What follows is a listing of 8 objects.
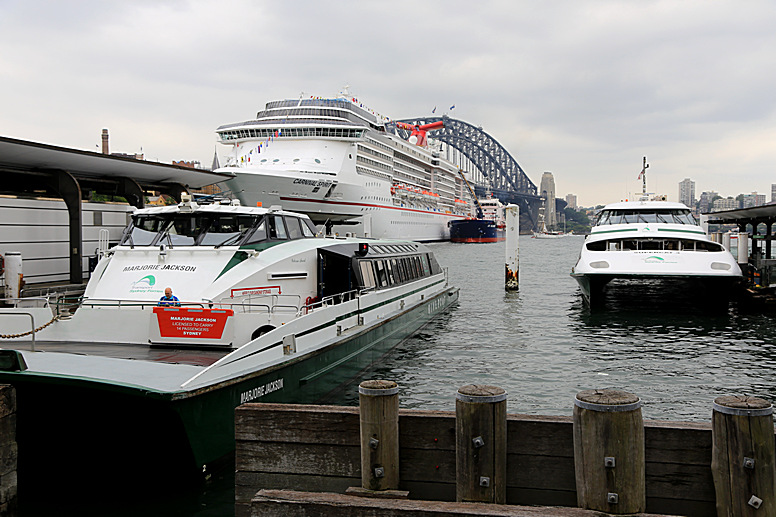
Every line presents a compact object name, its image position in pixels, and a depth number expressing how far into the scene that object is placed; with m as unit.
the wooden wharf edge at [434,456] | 4.89
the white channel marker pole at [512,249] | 29.44
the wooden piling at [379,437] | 5.25
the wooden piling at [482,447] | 5.07
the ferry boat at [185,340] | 7.12
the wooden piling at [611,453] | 4.66
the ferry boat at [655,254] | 20.38
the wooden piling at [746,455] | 4.55
